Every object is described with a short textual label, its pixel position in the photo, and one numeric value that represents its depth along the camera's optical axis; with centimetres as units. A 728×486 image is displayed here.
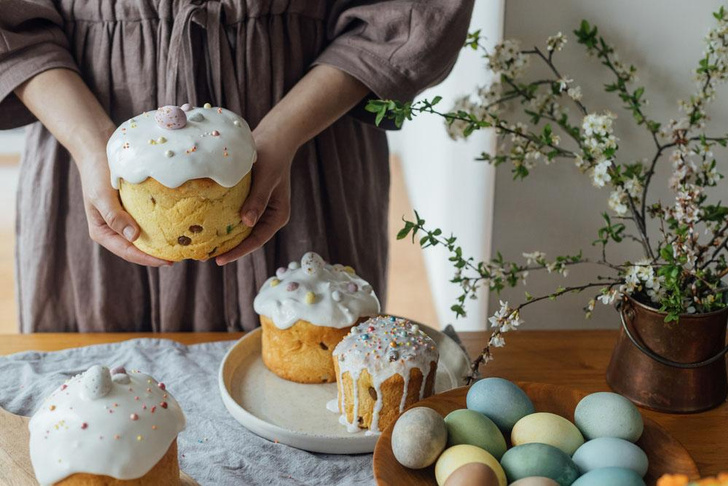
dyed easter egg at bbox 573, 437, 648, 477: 85
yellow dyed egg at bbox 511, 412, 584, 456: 89
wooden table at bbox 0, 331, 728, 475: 113
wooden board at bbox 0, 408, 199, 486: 88
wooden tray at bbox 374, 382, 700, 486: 86
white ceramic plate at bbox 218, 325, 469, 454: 103
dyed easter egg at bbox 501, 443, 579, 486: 83
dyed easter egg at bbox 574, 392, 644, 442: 90
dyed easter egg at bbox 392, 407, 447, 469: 85
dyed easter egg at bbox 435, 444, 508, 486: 84
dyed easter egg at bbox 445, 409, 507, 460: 89
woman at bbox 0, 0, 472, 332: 114
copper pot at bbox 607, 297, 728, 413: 106
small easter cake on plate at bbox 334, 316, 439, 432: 106
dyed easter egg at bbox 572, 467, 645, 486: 79
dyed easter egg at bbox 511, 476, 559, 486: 79
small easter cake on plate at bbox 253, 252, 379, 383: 118
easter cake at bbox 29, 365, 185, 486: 81
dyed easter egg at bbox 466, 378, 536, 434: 93
